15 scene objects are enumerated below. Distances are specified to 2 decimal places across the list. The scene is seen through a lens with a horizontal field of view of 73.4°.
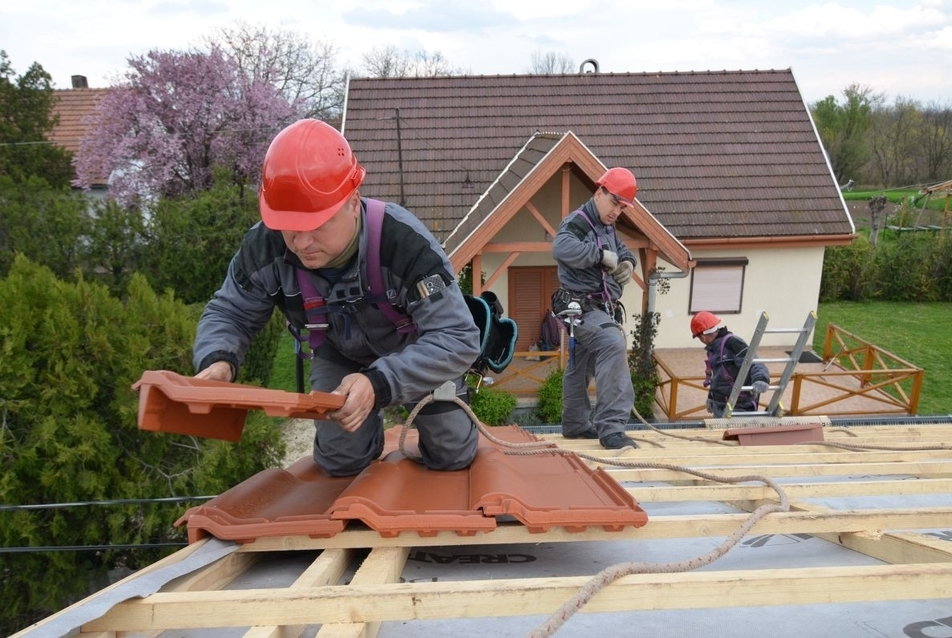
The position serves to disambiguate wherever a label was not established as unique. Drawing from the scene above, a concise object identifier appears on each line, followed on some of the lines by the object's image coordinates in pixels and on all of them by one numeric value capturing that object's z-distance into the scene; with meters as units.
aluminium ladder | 5.79
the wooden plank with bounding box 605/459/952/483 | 3.17
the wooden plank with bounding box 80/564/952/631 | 1.63
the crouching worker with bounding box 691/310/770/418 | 6.47
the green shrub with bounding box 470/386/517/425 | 9.96
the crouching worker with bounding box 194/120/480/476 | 2.28
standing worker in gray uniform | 4.80
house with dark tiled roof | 12.70
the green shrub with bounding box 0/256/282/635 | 4.69
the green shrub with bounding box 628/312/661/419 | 10.65
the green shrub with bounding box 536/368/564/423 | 10.23
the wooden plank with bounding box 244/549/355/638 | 1.59
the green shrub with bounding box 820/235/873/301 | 20.23
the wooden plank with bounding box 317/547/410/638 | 1.58
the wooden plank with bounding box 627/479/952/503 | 2.67
